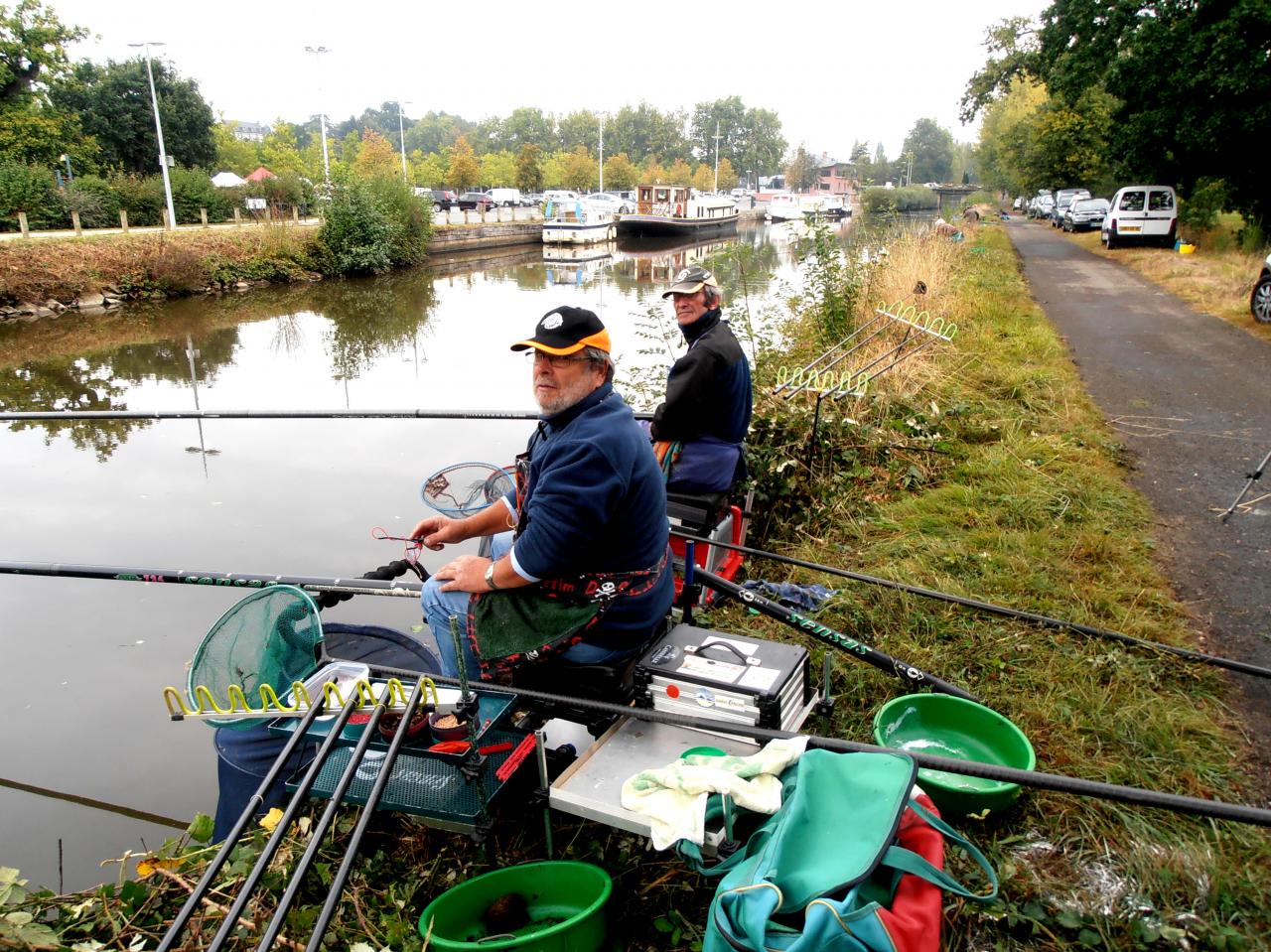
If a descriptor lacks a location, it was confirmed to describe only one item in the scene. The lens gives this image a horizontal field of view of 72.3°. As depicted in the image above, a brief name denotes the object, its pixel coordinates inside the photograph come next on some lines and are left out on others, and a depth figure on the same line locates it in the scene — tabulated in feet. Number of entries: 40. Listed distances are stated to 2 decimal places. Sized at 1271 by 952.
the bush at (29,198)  83.97
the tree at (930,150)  460.14
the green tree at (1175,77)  51.01
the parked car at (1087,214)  103.09
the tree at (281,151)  167.73
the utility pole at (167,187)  89.51
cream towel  7.24
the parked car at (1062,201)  115.81
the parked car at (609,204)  170.40
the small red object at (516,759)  8.61
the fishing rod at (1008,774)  6.55
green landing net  9.91
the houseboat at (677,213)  157.48
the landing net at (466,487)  13.47
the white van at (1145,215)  73.41
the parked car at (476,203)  154.01
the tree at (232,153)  163.32
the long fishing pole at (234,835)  6.52
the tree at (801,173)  410.72
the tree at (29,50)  109.70
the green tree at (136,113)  133.90
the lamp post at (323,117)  108.12
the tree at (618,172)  253.65
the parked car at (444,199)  145.07
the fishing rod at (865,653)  11.23
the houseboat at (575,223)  138.10
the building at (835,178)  382.01
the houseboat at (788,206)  217.36
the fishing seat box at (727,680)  8.68
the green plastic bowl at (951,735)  9.75
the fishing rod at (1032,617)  11.28
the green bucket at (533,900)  8.01
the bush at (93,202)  88.99
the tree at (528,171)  212.43
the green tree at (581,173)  233.55
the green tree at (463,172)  187.42
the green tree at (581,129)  361.71
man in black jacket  15.25
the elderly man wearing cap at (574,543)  8.80
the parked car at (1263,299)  36.52
